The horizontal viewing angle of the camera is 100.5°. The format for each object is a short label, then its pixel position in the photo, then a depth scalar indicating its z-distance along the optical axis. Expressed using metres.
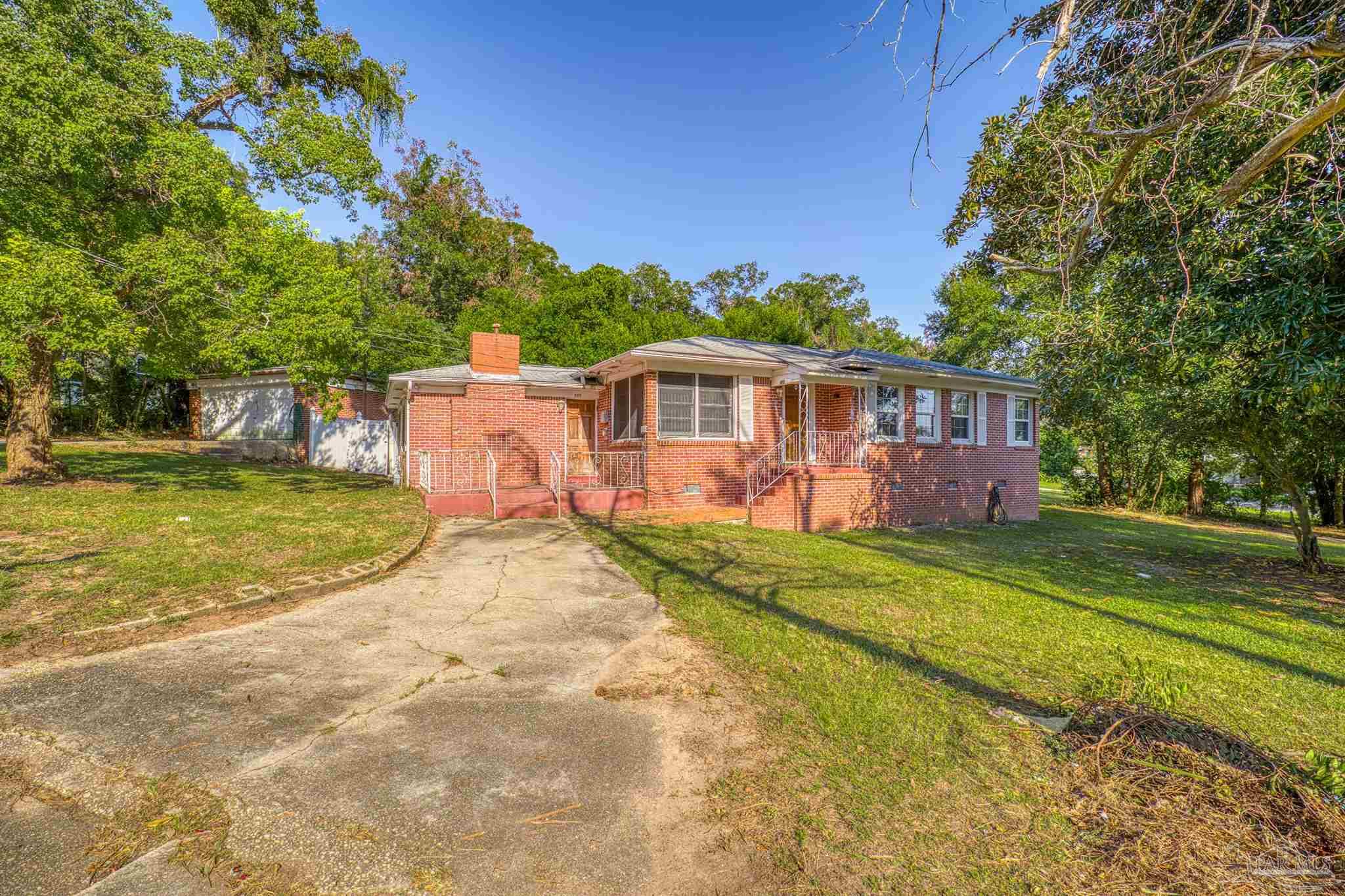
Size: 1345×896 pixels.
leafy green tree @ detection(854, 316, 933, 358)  43.03
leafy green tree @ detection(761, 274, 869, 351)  41.31
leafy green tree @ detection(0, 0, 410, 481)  8.23
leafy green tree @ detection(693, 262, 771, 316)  43.88
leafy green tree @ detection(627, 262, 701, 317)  34.12
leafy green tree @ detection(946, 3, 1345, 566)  3.61
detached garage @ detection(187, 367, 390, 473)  20.12
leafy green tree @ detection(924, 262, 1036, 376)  27.45
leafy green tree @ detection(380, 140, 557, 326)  29.69
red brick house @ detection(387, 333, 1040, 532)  11.69
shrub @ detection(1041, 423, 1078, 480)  24.81
